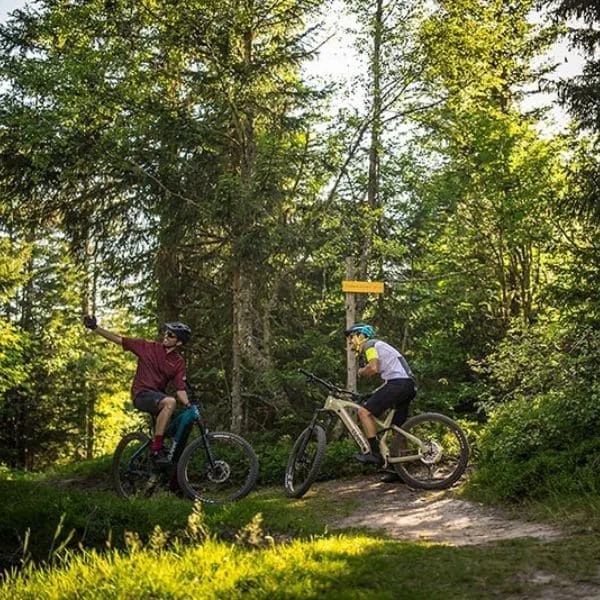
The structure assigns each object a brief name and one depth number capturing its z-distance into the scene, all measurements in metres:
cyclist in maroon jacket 8.81
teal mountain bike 8.70
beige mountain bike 9.05
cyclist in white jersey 9.16
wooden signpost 10.82
